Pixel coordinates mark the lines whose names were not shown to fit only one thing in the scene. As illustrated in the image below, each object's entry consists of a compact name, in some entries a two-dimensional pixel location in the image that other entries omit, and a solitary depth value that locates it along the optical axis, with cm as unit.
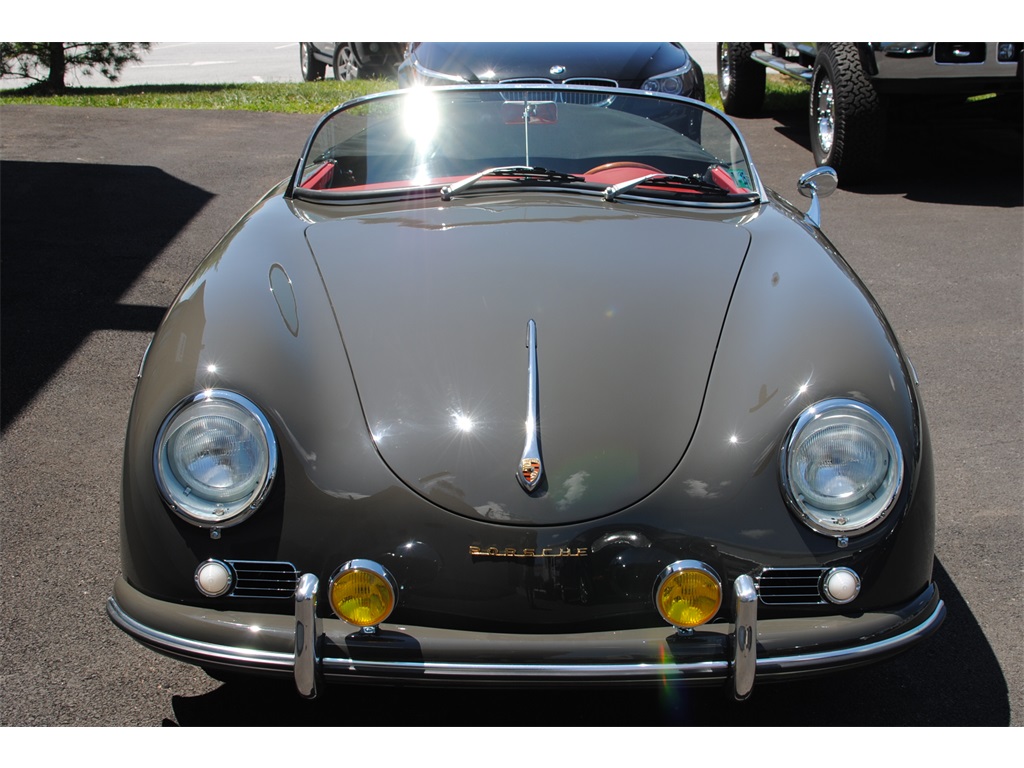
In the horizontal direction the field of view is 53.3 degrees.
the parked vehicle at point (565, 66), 732
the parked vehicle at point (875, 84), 707
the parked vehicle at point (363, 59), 1254
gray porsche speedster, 209
